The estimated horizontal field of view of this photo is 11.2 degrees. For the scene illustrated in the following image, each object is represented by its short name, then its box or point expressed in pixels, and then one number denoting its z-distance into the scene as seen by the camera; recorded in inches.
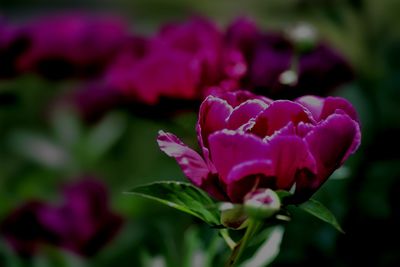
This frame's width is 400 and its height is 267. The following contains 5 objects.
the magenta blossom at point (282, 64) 48.9
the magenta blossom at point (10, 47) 56.8
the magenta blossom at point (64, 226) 56.1
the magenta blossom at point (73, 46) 60.6
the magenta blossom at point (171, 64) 49.1
